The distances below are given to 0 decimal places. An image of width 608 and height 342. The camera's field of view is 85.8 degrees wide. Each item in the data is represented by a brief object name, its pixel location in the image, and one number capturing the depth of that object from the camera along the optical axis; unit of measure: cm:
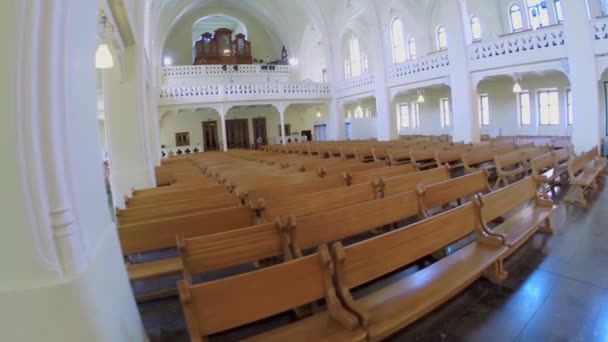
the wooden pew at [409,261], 196
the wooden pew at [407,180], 440
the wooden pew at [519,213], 310
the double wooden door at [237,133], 2575
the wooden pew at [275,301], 158
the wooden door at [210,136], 2489
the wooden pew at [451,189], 363
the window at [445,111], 1769
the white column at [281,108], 1949
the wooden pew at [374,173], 505
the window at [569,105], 1293
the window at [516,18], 1461
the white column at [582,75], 877
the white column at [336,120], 2020
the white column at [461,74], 1192
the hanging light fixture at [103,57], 418
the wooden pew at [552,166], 479
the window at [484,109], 1605
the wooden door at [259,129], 2622
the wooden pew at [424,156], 778
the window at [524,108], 1441
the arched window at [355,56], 2195
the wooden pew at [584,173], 533
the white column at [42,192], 143
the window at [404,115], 2055
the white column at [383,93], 1579
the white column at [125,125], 675
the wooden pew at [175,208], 362
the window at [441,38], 1719
